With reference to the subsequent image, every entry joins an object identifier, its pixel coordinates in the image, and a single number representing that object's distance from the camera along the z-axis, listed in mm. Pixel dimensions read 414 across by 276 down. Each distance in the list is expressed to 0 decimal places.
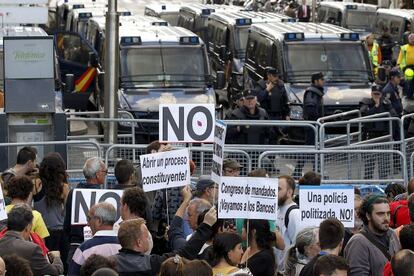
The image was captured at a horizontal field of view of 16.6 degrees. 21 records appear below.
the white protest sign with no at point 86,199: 11750
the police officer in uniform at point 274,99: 21766
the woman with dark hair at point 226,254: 9742
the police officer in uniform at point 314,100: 20953
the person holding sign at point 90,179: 11992
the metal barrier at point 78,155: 16656
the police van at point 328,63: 22875
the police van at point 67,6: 37219
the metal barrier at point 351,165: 16203
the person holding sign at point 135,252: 9883
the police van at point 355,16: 39250
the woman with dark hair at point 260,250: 10383
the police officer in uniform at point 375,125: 16547
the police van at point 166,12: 37844
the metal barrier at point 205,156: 15805
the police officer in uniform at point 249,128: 18609
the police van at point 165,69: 22688
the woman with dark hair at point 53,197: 12297
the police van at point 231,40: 28484
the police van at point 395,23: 35750
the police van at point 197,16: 32812
